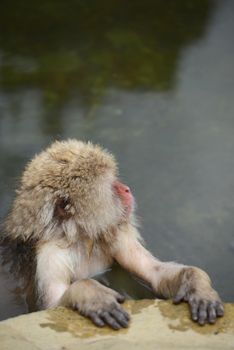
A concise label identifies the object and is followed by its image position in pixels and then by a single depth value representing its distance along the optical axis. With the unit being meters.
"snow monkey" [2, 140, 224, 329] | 8.99
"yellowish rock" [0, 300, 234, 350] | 7.32
